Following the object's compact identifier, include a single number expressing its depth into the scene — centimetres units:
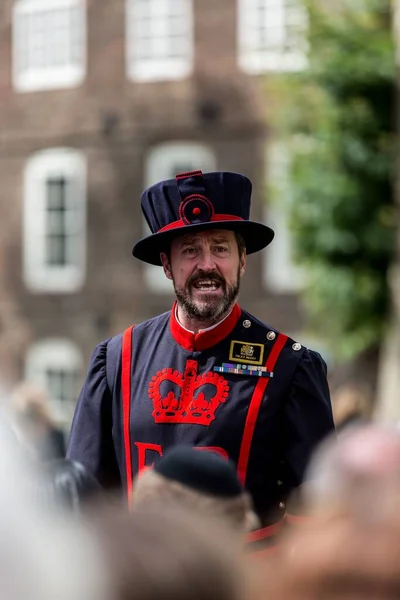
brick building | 1672
